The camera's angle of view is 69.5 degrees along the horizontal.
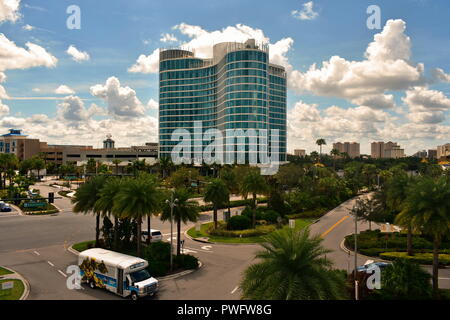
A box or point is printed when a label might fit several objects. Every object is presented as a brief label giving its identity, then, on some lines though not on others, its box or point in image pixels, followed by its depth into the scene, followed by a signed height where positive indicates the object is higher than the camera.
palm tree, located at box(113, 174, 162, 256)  28.39 -3.53
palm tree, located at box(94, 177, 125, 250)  31.48 -3.51
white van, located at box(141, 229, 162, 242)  39.56 -9.25
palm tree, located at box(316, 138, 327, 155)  169.50 +9.69
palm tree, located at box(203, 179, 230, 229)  45.22 -4.55
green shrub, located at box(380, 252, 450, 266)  31.16 -9.90
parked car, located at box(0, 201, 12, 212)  61.41 -8.96
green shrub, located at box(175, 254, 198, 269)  29.93 -9.41
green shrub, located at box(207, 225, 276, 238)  42.97 -9.63
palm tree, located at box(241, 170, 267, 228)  48.59 -3.67
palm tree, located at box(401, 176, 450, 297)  22.62 -3.48
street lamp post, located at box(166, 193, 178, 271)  29.17 -4.17
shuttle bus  22.94 -8.37
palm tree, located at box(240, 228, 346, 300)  14.77 -5.44
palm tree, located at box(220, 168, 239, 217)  62.42 -3.61
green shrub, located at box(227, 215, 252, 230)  45.84 -8.89
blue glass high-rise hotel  133.62 +32.63
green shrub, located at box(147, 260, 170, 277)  27.91 -9.35
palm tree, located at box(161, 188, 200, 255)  32.47 -4.96
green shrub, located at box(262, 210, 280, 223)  51.31 -8.85
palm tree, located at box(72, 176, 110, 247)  34.38 -3.77
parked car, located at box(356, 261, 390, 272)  27.88 -9.44
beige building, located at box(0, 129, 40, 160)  176.00 +8.01
